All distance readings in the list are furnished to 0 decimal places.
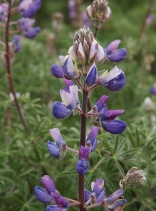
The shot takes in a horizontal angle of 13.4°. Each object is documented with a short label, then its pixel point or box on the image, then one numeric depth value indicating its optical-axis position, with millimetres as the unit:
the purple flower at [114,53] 447
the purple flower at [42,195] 385
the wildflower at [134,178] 405
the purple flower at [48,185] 387
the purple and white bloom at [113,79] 382
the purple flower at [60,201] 377
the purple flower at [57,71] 397
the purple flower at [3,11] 501
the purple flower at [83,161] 373
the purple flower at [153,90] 621
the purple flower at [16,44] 536
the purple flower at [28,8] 505
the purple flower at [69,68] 376
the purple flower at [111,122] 380
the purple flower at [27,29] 526
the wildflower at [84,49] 377
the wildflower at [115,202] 387
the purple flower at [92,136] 384
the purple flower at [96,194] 387
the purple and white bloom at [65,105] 377
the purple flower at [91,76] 374
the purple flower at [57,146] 385
